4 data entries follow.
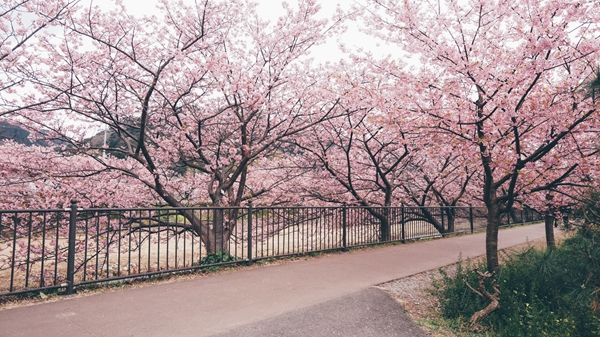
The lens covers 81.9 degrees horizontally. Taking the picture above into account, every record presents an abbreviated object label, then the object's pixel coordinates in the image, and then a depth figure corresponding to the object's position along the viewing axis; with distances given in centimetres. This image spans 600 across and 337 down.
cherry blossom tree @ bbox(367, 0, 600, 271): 486
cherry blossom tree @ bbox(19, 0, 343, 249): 674
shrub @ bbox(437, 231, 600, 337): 333
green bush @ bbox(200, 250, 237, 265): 624
